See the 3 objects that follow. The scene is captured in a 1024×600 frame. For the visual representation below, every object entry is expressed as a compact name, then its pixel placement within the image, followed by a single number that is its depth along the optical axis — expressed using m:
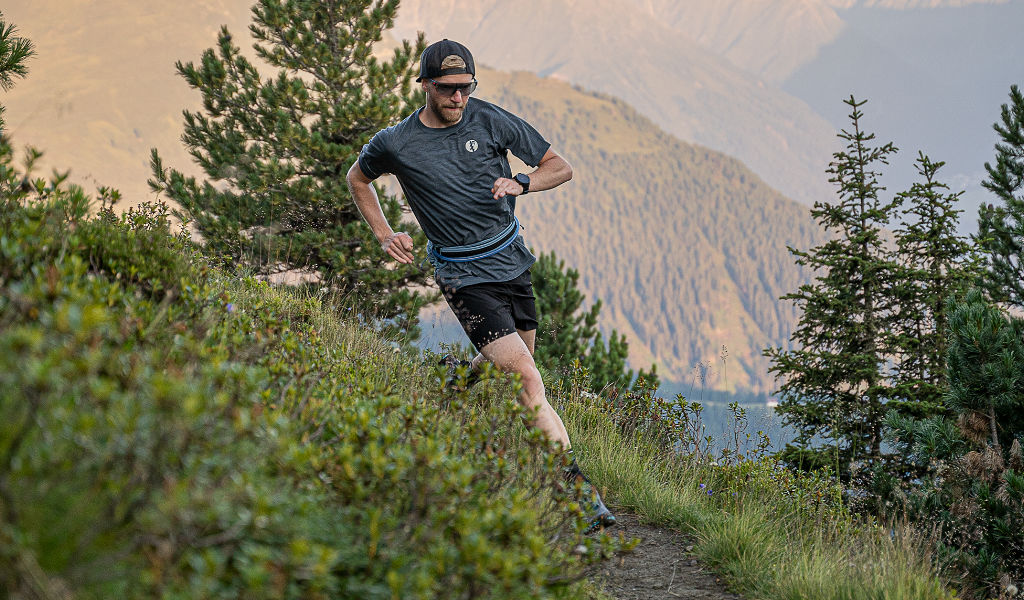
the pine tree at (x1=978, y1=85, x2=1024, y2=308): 13.12
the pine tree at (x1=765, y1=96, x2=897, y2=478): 14.87
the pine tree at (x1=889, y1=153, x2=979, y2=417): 14.66
